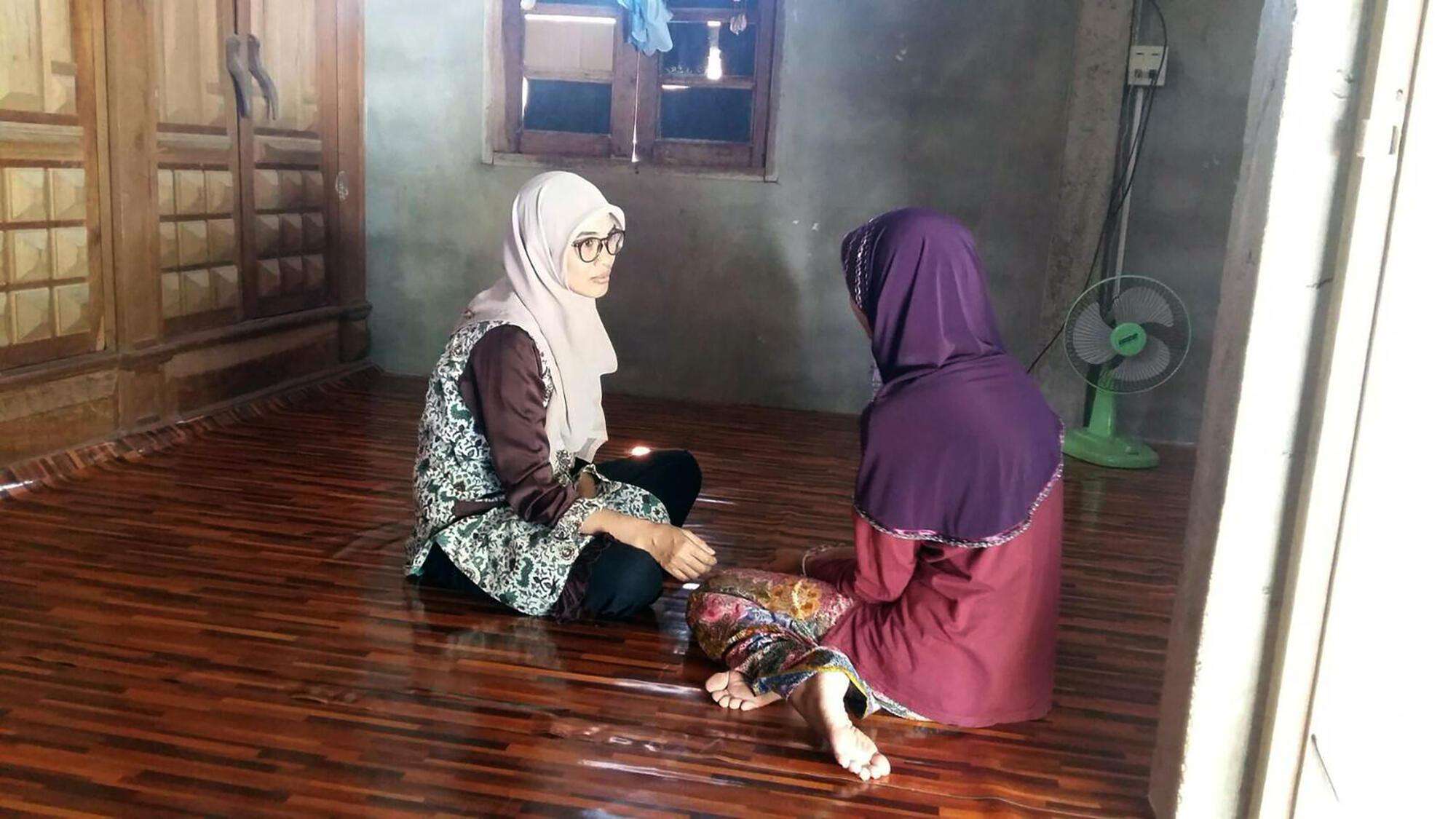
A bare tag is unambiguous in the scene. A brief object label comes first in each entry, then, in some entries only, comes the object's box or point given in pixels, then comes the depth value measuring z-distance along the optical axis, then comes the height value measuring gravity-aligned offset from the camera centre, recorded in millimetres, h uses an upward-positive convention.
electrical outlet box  4785 +537
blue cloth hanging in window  4945 +602
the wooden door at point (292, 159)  4762 -32
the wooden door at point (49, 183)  3510 -136
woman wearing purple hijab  2068 -562
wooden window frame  5223 +256
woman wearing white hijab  2539 -599
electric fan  4520 -537
